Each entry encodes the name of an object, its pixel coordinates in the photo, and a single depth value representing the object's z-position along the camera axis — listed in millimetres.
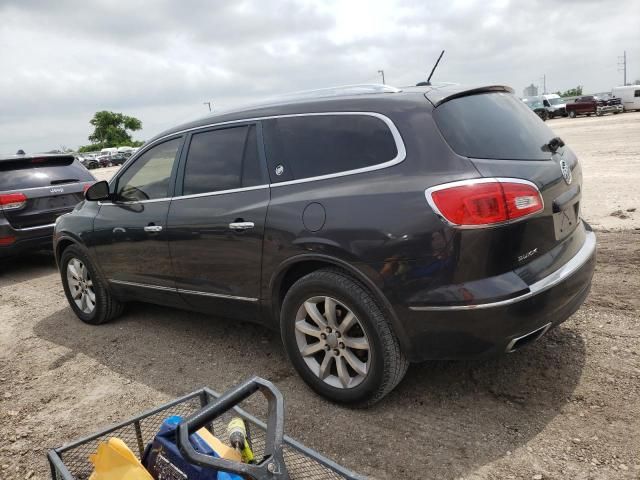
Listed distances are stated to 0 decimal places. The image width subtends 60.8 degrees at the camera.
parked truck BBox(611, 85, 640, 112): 38625
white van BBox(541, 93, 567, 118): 42344
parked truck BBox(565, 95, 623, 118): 39484
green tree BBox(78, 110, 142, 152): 85369
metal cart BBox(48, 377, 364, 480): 1590
